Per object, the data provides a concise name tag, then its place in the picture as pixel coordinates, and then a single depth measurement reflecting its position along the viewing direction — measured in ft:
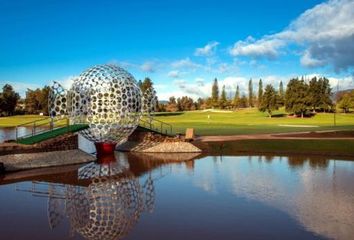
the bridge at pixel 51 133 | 78.27
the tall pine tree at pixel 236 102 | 462.68
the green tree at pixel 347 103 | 309.32
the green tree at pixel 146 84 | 321.85
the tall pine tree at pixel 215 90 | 489.91
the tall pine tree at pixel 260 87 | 473.26
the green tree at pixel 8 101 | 303.68
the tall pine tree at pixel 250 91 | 525.96
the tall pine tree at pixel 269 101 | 276.00
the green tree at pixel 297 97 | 254.47
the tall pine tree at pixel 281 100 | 305.36
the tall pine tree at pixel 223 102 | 429.63
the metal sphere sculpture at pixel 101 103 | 83.25
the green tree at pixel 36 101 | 319.39
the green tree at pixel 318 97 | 279.28
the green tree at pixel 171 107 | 422.41
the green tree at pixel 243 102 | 483.06
